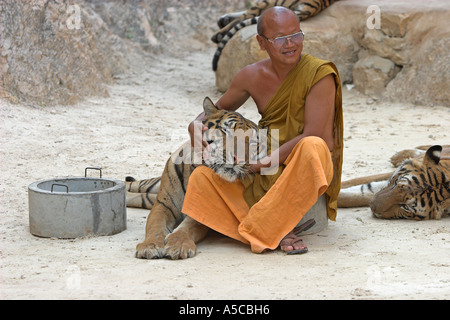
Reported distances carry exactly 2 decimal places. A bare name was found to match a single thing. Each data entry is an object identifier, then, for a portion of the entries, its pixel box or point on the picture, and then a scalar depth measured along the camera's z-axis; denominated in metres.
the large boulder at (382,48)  16.05
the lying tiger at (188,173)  7.12
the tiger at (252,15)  17.67
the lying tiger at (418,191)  8.41
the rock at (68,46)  14.62
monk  7.10
